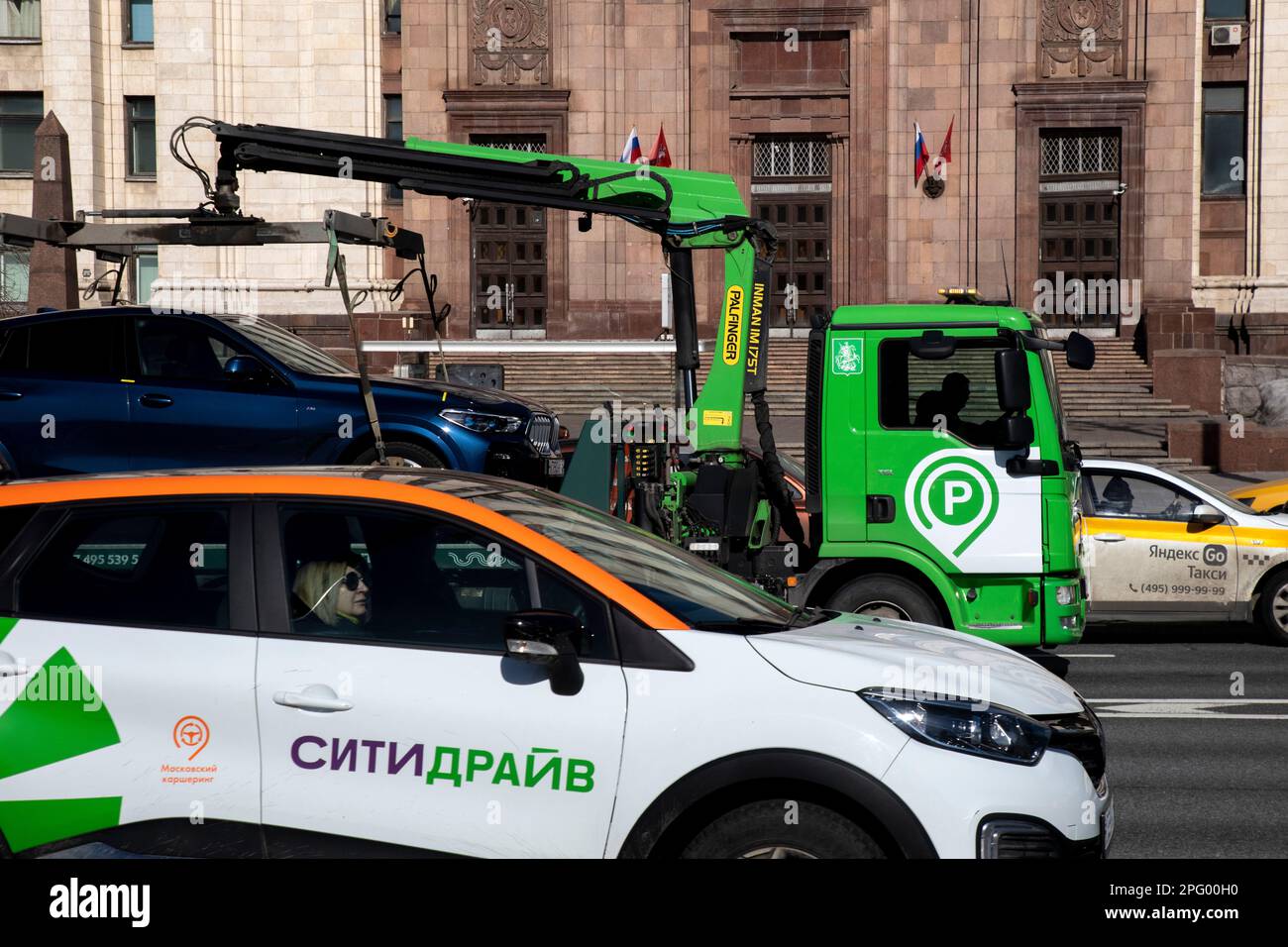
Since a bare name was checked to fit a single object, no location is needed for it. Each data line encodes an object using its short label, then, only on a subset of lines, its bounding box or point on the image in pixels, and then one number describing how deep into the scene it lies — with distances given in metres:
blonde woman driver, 4.68
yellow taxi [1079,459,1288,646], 12.49
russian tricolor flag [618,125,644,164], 28.30
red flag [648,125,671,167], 29.51
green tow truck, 9.45
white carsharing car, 4.38
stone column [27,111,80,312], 20.62
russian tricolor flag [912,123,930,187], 31.28
